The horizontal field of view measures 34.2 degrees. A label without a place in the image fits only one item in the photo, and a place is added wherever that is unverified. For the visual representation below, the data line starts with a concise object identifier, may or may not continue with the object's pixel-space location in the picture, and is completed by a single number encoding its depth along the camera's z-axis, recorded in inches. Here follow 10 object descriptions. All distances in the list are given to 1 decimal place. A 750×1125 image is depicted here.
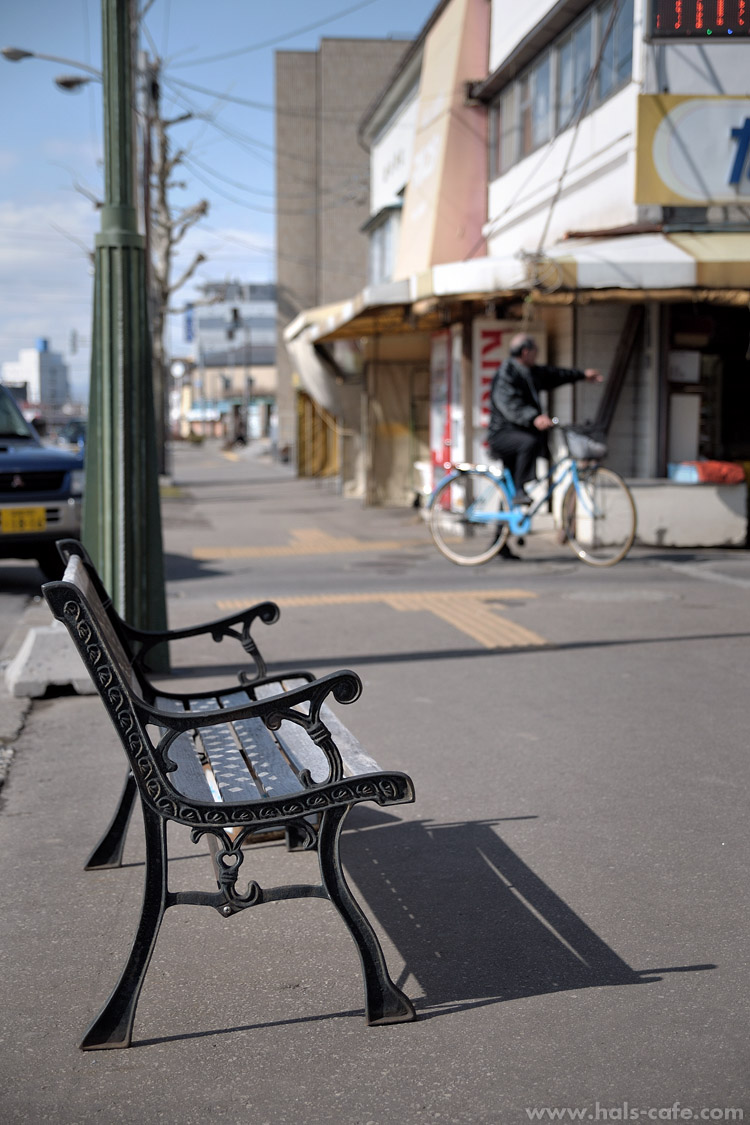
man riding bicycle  448.1
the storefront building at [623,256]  485.4
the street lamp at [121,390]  258.7
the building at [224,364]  4554.6
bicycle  446.3
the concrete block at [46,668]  258.1
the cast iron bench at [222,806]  114.3
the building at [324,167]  1736.0
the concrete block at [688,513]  506.3
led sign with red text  444.1
